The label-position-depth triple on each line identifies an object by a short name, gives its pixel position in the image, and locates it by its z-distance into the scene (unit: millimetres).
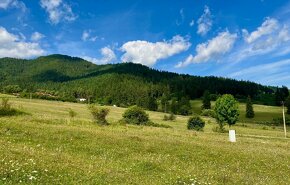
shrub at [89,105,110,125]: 37765
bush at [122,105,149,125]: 59537
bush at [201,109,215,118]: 106892
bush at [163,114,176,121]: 83261
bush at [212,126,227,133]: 57377
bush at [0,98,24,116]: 27815
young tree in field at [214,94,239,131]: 56836
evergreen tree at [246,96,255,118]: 107303
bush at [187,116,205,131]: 57281
